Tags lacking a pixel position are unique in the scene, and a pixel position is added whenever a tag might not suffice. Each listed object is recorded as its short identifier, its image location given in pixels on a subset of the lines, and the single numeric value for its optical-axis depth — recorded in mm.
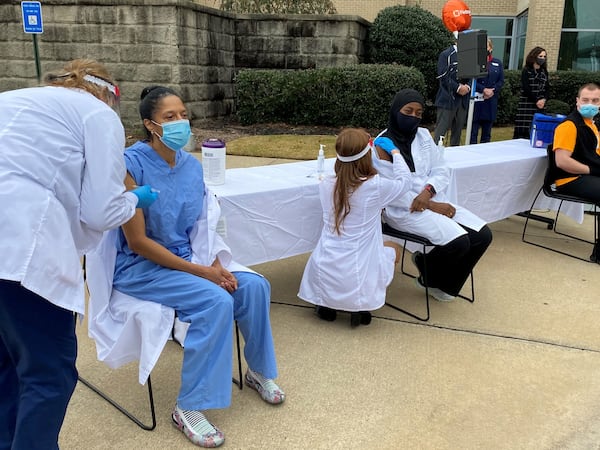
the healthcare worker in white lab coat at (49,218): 1698
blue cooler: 5906
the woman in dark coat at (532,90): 8570
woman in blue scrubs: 2412
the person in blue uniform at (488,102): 8617
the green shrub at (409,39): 12383
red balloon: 7891
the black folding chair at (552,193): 5090
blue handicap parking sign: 8445
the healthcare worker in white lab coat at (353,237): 3309
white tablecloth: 3422
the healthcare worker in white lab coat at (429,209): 3756
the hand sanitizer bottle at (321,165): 4039
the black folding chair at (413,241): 3715
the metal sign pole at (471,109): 7238
